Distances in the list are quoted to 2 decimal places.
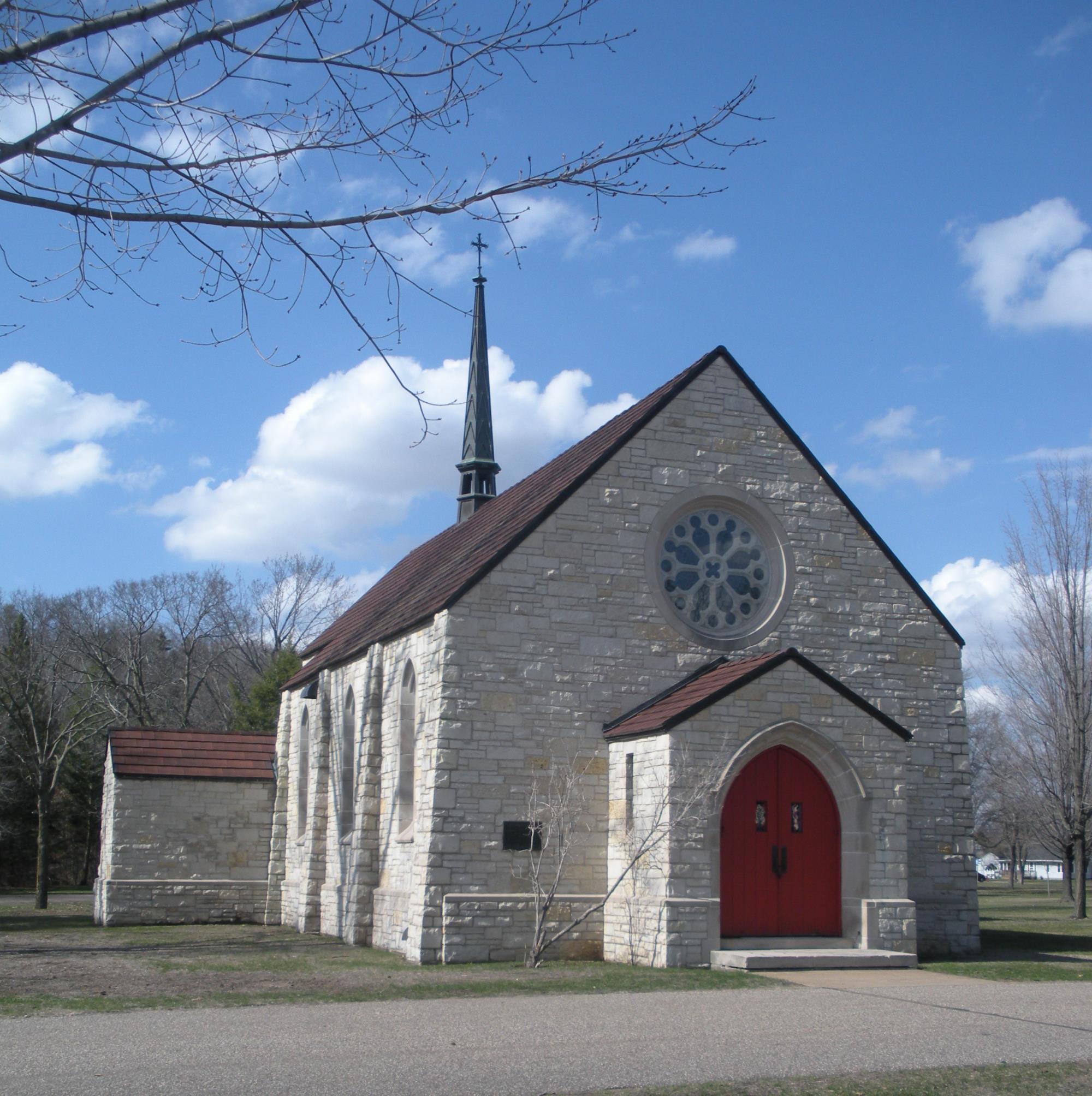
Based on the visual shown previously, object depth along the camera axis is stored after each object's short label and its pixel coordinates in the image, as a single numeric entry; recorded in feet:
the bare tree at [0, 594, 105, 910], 98.84
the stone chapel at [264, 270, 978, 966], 47.93
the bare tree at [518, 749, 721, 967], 46.03
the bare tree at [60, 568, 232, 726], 139.74
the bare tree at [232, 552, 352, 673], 159.22
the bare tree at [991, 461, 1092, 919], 93.76
